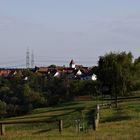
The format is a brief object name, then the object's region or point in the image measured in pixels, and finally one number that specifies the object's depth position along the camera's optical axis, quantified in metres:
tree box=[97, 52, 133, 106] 58.56
